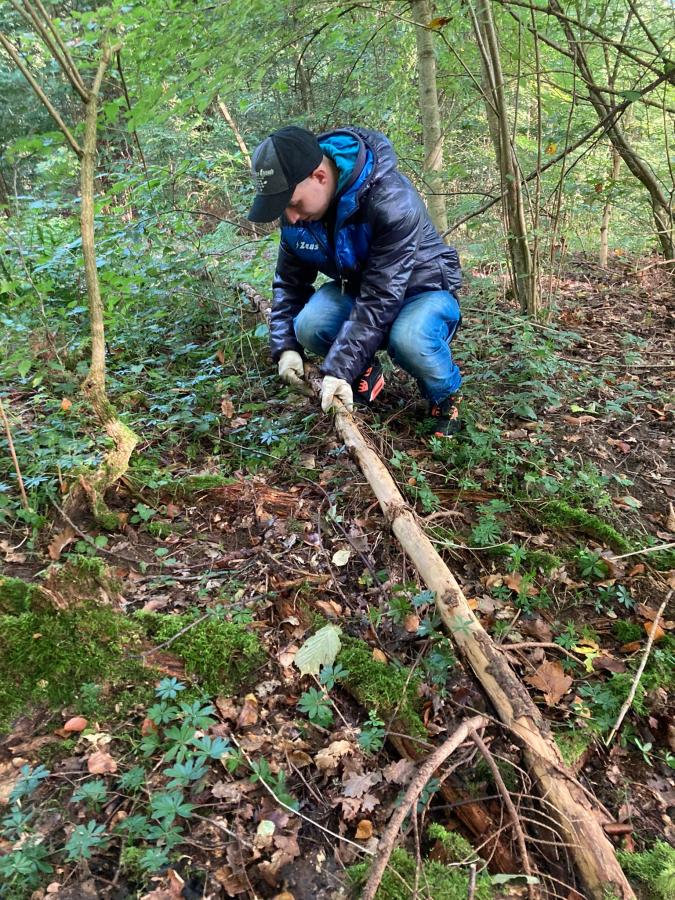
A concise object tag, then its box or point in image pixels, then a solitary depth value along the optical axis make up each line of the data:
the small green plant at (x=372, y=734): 1.75
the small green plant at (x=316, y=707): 1.80
